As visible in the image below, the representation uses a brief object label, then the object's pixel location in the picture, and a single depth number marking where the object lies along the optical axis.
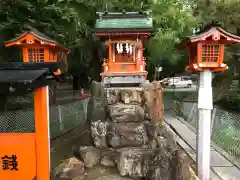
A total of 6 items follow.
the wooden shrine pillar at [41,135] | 4.01
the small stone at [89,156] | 6.05
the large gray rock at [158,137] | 6.35
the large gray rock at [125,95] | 7.12
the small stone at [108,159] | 6.10
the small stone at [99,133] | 6.43
